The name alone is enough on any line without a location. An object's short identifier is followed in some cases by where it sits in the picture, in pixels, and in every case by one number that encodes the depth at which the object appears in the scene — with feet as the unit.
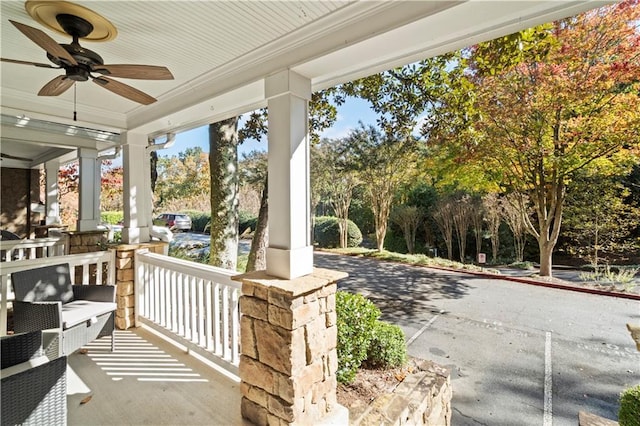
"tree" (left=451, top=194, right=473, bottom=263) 35.55
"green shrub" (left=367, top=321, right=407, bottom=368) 9.15
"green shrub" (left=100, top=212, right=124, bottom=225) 43.68
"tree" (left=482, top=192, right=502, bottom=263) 33.06
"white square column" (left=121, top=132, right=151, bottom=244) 12.11
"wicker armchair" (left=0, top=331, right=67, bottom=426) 4.51
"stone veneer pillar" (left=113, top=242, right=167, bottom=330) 11.21
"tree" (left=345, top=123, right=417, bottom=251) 36.68
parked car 46.96
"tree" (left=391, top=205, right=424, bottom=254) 39.93
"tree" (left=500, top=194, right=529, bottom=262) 28.22
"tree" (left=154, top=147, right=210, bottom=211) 49.16
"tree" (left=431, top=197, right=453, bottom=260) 36.72
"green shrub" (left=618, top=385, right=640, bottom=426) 6.73
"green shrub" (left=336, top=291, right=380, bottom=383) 8.20
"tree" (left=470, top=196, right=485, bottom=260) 34.73
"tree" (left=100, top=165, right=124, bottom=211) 32.48
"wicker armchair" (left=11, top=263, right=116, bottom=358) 7.55
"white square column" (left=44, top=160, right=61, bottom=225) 23.00
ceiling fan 5.56
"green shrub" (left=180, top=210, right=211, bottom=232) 54.49
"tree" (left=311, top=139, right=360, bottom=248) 40.04
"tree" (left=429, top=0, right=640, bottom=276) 18.62
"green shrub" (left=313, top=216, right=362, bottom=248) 44.34
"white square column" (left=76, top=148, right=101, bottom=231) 17.42
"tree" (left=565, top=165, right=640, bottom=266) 25.98
